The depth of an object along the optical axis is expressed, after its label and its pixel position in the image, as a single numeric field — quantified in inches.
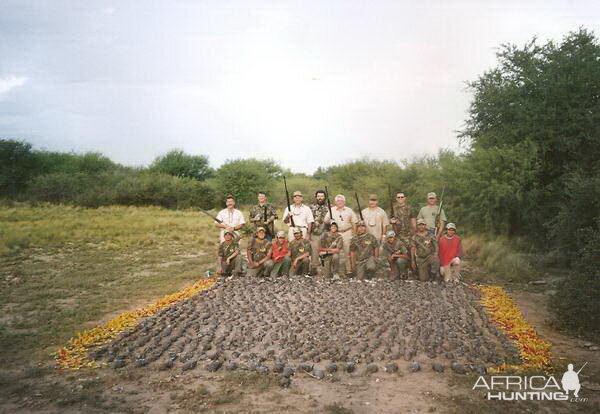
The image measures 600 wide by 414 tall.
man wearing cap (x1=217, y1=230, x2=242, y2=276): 428.5
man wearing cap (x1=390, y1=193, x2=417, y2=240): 446.3
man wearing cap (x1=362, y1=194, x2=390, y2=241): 442.6
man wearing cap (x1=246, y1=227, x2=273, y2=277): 421.4
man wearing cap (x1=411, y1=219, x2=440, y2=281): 407.2
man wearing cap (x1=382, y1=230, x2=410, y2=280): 414.0
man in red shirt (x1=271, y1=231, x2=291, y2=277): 421.4
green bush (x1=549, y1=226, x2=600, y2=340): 264.8
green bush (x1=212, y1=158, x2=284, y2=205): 1359.5
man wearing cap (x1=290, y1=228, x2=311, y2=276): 423.5
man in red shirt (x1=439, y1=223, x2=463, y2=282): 395.5
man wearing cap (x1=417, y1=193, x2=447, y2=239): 435.5
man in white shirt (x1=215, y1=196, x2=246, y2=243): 442.1
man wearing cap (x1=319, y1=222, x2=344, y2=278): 420.8
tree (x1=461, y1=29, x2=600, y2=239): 542.9
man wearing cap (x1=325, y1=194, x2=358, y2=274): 441.4
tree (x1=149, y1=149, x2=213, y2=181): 1861.5
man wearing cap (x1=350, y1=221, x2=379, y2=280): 419.8
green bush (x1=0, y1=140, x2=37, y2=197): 1556.3
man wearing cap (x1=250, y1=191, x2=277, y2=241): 438.3
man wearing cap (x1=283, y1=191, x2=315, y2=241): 438.6
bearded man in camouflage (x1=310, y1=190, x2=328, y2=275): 439.8
